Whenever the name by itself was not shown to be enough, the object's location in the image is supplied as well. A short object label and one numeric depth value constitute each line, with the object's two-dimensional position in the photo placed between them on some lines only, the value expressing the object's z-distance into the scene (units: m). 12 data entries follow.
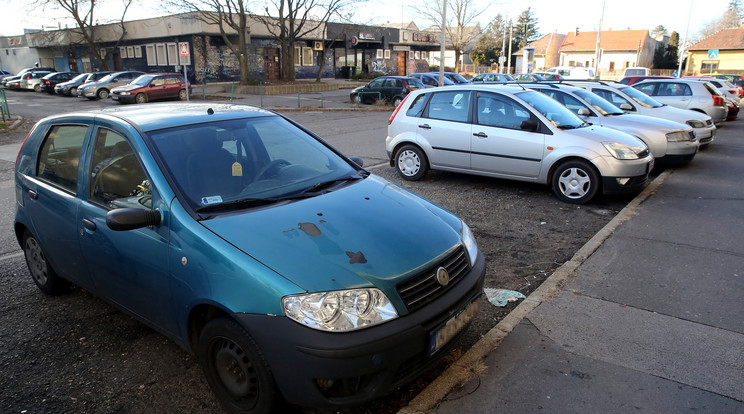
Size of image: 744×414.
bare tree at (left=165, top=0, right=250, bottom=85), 30.91
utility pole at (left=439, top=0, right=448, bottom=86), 26.70
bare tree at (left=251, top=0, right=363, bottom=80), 33.19
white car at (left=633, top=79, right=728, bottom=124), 15.20
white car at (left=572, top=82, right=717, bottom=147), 11.06
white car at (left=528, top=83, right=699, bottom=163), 9.16
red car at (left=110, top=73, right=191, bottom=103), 24.61
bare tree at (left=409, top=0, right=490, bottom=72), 52.88
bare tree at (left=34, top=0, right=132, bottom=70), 40.05
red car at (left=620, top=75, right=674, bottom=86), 16.61
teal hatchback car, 2.49
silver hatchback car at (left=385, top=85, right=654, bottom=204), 7.11
